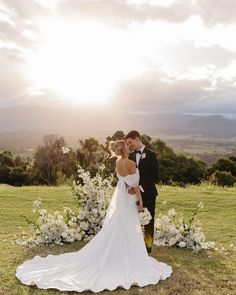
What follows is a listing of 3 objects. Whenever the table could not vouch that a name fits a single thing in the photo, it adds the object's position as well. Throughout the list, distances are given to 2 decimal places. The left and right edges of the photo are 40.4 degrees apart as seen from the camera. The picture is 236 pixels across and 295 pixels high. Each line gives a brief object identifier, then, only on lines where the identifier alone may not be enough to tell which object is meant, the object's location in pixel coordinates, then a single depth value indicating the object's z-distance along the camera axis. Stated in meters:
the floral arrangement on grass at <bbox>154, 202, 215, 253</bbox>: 8.88
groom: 7.93
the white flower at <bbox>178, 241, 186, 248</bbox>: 8.88
